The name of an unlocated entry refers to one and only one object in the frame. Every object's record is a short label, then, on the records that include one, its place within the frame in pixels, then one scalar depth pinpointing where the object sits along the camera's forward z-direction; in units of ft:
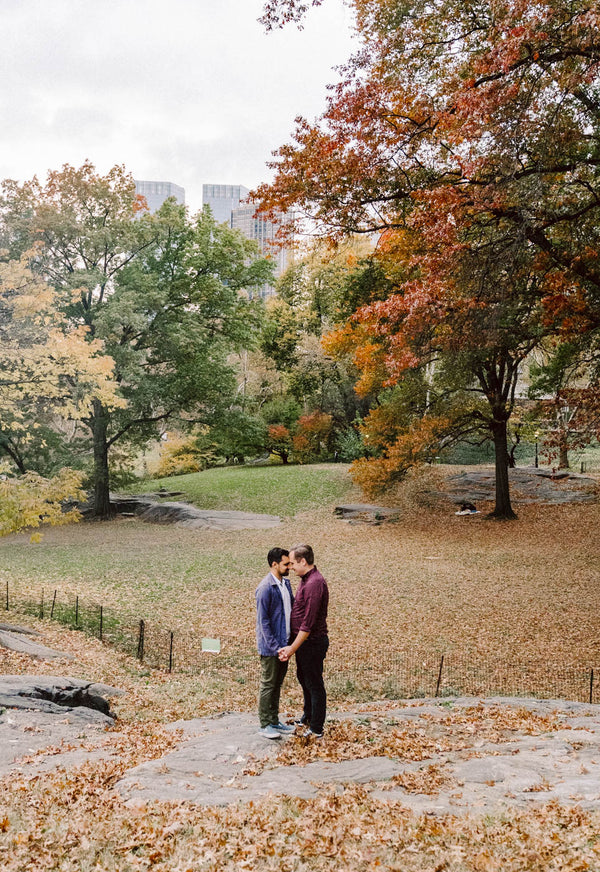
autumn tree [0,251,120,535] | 39.27
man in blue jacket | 18.40
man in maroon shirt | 17.95
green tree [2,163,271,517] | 80.33
